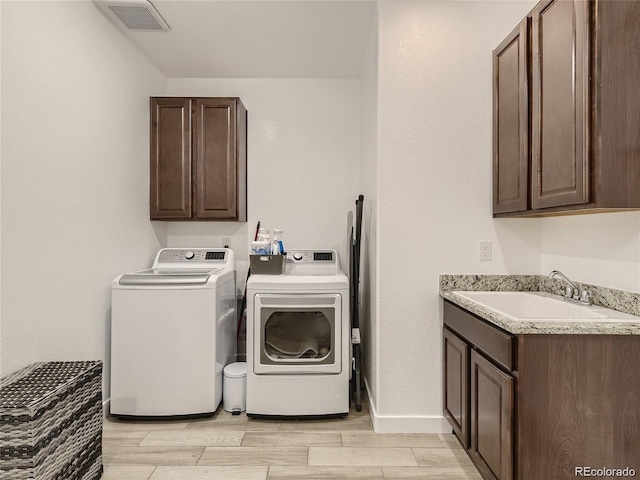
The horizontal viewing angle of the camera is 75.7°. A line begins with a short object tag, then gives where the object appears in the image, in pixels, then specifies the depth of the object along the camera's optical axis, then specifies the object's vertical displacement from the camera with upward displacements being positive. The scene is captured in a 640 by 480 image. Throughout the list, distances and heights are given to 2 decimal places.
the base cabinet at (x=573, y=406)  1.59 -0.64
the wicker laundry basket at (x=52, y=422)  1.59 -0.77
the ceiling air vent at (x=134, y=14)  2.60 +1.50
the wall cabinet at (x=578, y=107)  1.59 +0.57
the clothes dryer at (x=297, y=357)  2.75 -0.79
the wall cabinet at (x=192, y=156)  3.43 +0.70
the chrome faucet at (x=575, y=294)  2.03 -0.27
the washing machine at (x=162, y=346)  2.70 -0.70
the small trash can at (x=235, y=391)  2.90 -1.07
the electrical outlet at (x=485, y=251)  2.57 -0.07
